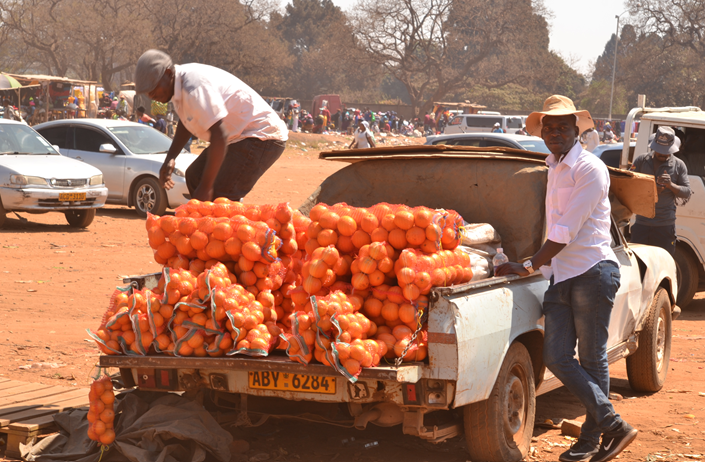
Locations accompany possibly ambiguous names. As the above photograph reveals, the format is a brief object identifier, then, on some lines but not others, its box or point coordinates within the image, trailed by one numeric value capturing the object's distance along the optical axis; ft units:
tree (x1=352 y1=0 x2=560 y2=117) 224.53
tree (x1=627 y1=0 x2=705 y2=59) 229.86
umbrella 113.04
